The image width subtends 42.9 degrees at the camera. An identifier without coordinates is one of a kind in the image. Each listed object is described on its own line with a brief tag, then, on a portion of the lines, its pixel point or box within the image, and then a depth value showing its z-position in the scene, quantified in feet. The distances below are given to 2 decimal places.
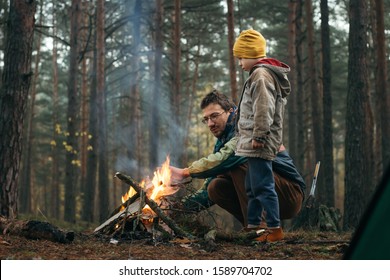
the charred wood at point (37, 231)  15.08
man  16.98
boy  15.02
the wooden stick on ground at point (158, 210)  16.05
